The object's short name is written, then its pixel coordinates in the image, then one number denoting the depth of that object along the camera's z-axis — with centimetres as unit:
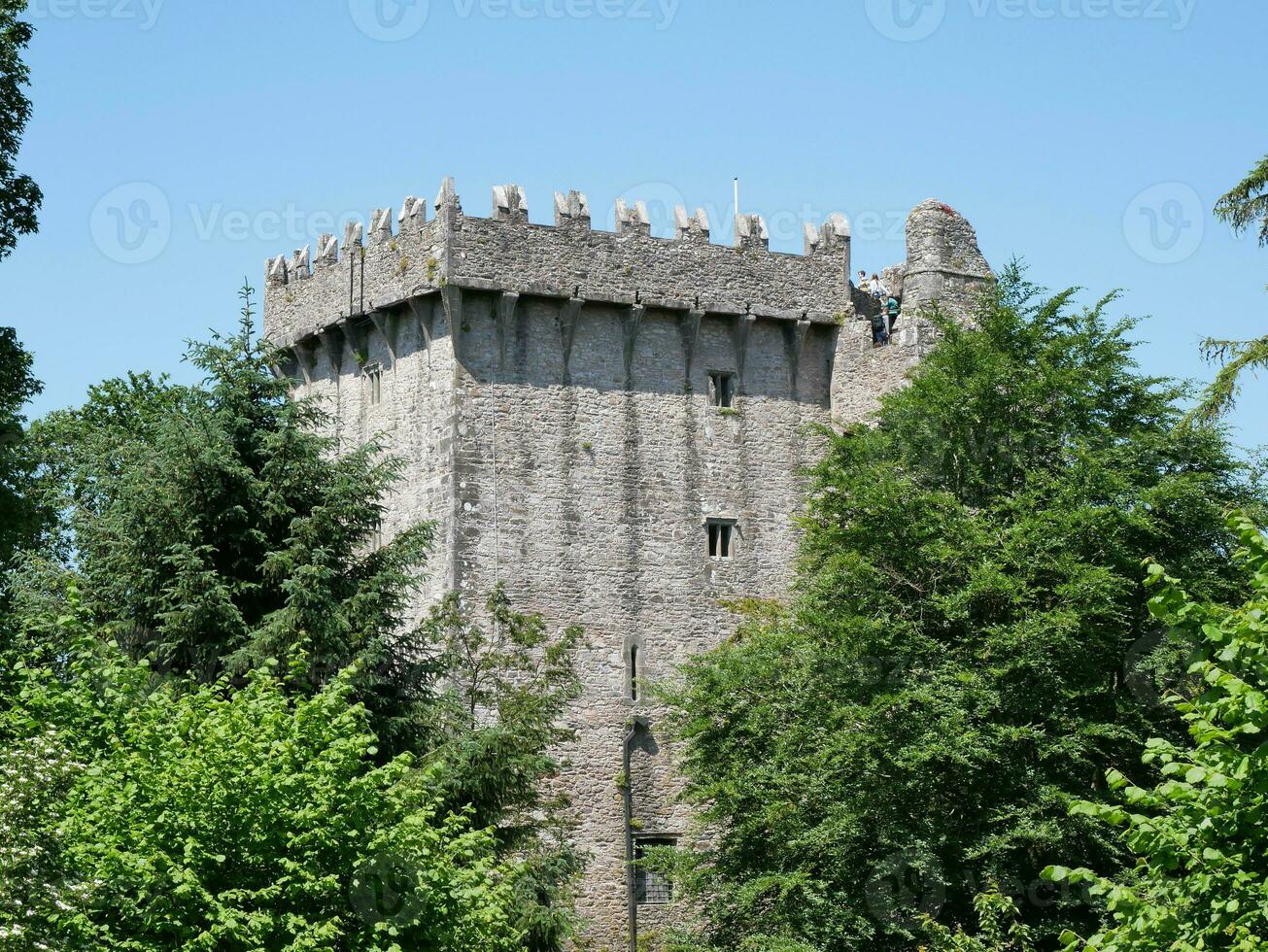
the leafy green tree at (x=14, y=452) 2998
